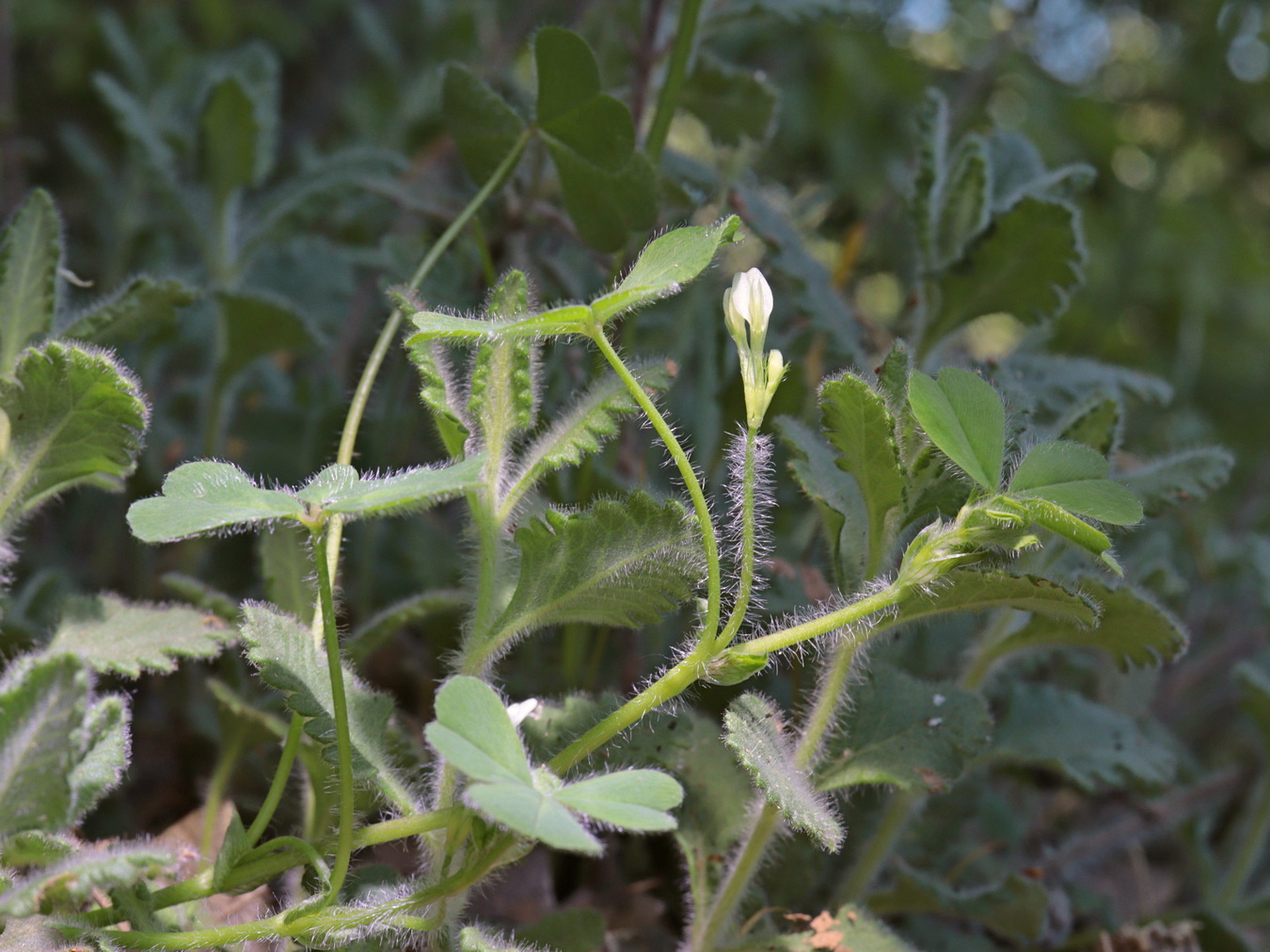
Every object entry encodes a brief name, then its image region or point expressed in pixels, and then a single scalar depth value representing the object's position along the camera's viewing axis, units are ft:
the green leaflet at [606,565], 0.84
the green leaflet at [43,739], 0.79
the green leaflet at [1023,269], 0.97
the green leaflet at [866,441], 0.84
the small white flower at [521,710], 0.83
